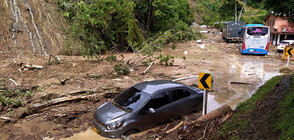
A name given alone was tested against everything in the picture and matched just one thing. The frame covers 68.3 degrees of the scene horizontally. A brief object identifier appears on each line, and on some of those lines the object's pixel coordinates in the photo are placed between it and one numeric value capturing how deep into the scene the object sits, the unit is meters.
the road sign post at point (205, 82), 5.96
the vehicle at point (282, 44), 24.38
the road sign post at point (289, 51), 14.84
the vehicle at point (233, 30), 30.81
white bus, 20.75
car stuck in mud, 5.84
